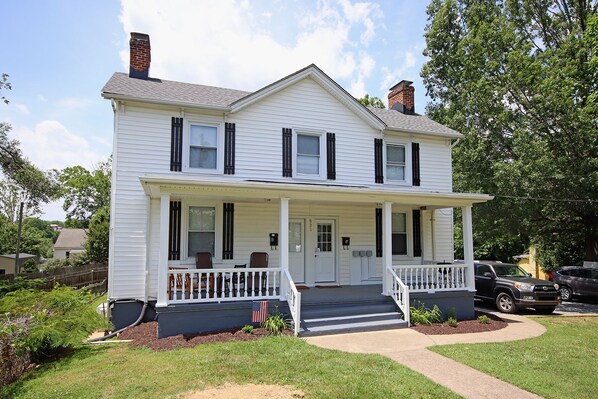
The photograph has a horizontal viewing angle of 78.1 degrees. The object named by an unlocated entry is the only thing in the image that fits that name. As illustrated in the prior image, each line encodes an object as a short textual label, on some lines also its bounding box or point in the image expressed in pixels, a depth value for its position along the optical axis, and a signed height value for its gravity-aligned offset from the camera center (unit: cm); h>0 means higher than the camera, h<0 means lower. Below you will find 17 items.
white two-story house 874 +95
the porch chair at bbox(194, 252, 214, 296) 942 -79
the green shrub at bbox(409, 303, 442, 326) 914 -204
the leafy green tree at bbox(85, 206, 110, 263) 2411 -47
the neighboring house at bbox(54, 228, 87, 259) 5012 -143
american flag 831 -177
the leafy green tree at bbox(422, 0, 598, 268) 1459 +491
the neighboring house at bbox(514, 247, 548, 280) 2202 -194
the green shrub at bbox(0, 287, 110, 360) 633 -162
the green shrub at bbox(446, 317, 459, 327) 913 -220
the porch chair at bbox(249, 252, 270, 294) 1018 -74
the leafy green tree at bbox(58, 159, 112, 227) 3988 +489
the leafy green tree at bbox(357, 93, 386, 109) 2853 +1030
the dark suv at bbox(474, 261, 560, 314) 1120 -172
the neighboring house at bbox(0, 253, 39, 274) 3101 -259
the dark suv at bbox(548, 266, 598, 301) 1479 -193
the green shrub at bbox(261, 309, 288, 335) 798 -199
